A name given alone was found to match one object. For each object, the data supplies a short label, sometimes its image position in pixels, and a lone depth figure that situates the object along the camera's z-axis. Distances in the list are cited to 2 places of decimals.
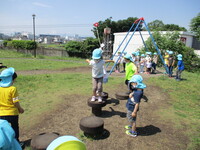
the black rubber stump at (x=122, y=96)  6.62
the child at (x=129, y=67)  5.94
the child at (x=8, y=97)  3.38
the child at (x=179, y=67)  10.00
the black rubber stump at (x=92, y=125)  4.26
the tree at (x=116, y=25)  43.66
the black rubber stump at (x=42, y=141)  3.44
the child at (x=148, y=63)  12.78
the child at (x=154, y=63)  13.44
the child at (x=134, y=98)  4.02
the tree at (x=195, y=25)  22.13
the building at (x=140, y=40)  20.29
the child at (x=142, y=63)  12.92
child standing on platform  5.31
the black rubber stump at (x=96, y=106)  5.32
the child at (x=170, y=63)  11.56
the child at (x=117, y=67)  14.10
